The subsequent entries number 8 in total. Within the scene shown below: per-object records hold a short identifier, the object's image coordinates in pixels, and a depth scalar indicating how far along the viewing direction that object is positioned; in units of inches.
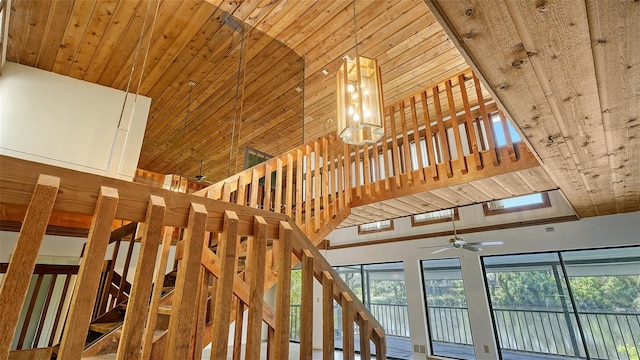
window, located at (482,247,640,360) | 179.2
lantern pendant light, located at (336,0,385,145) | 103.0
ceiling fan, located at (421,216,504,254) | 199.5
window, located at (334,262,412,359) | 269.9
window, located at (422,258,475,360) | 234.5
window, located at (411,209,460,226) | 258.8
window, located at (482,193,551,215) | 218.7
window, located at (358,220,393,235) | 298.2
